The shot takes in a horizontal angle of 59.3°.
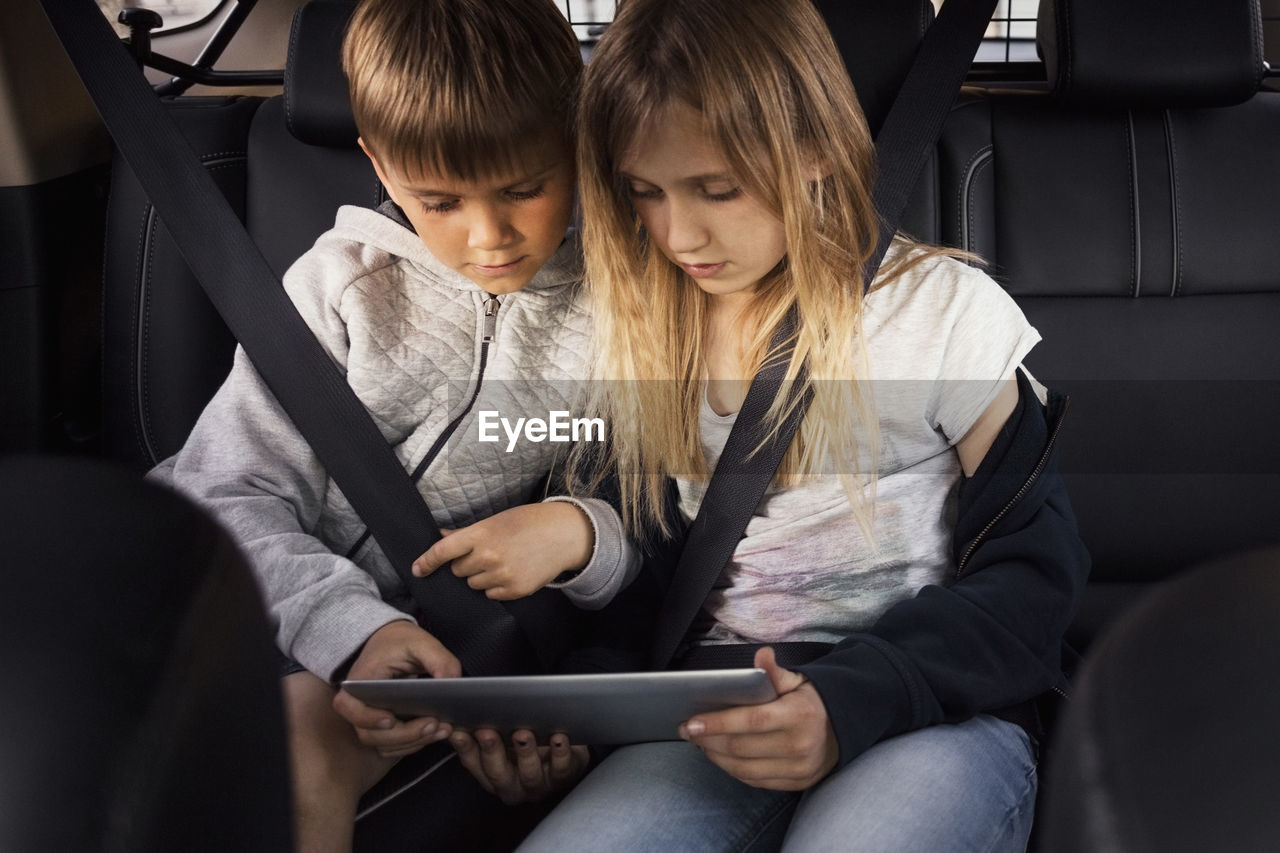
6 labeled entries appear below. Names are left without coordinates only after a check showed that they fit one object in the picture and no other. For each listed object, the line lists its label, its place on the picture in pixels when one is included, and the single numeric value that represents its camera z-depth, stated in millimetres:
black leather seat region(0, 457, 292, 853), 400
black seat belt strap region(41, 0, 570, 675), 947
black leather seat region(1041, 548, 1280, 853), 359
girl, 775
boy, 837
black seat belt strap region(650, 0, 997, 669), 926
